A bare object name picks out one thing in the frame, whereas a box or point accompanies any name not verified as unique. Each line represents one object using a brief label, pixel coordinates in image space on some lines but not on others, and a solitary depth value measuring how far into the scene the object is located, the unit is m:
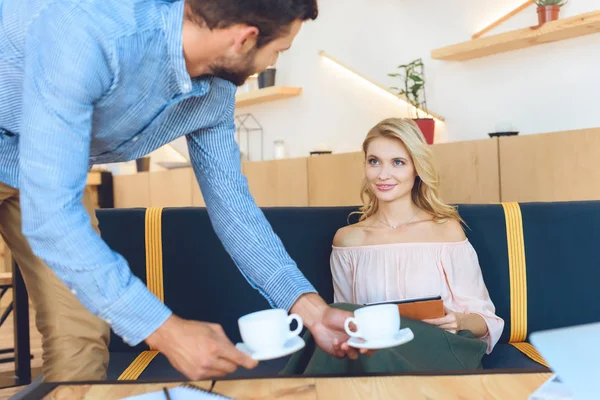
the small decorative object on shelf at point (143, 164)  6.18
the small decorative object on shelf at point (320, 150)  4.26
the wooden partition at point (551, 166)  2.71
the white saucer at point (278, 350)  1.00
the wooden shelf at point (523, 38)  2.92
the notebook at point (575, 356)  0.60
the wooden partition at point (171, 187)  5.26
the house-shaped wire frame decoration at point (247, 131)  5.62
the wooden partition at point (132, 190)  5.94
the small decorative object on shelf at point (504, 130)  3.12
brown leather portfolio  1.64
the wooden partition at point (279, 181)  4.23
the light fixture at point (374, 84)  3.89
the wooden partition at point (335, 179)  3.75
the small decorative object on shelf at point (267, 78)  5.19
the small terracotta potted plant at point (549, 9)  3.06
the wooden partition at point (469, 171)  3.09
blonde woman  1.99
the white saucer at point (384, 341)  1.05
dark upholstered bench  2.03
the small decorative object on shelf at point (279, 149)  5.11
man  0.99
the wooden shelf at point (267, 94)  5.06
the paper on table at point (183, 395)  0.99
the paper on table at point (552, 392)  0.86
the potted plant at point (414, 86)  3.81
